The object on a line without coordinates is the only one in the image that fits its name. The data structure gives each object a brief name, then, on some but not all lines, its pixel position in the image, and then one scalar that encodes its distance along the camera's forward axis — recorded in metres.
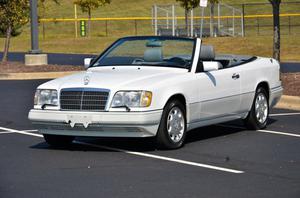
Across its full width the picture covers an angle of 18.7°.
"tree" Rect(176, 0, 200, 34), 48.96
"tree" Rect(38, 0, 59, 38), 34.41
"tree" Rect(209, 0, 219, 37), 47.92
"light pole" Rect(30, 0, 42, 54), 27.42
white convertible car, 10.84
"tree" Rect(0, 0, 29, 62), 29.61
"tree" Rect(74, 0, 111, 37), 58.78
